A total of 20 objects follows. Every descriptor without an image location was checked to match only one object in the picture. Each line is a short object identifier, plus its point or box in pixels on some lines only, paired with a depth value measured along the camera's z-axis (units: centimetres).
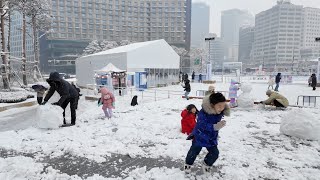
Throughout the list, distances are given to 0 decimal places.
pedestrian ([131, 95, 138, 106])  1262
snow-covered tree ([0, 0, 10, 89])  1736
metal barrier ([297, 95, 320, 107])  1166
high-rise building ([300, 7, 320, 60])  12412
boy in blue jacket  365
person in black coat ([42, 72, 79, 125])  686
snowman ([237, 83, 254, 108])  1067
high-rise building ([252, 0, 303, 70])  11625
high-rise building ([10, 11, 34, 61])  8688
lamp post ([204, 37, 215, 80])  3131
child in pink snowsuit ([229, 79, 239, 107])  1136
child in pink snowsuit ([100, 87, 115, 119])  854
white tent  2332
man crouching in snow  1035
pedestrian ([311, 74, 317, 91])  2074
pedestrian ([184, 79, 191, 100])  1429
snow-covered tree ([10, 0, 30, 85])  2325
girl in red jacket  634
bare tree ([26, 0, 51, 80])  2654
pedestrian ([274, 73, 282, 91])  1955
